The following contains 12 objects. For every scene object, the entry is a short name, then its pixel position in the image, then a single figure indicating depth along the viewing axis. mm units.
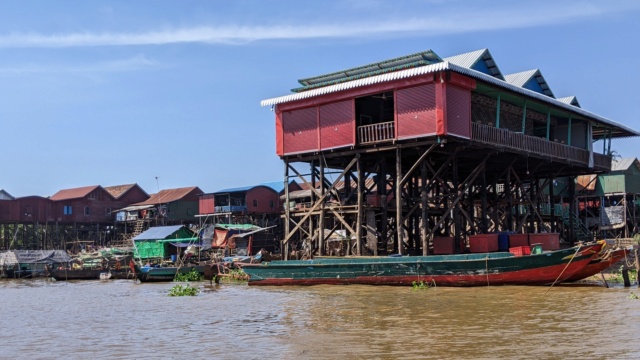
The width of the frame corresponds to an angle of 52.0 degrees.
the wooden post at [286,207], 27717
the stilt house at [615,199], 42562
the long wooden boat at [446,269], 19156
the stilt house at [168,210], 59125
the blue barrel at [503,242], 23700
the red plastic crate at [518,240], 23905
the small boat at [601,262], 19078
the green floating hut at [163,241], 41625
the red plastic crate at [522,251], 20312
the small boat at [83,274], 36812
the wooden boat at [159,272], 32375
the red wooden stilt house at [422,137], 23641
